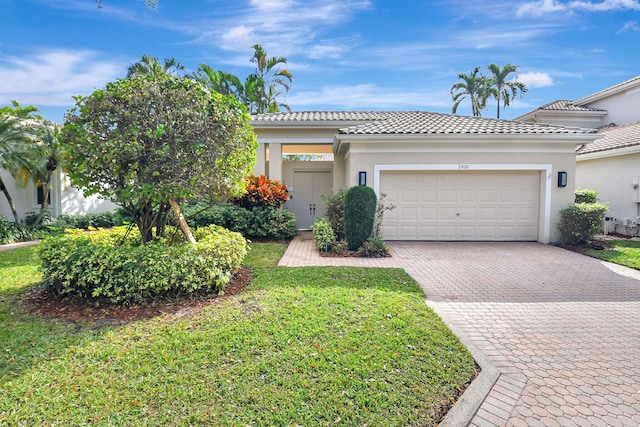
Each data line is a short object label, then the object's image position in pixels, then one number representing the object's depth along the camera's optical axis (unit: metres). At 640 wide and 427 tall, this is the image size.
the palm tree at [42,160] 11.24
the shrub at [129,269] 5.00
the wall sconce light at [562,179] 10.46
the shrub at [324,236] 9.41
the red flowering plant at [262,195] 11.56
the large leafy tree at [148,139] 5.23
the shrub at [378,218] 10.06
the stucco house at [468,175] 10.42
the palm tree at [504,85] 26.83
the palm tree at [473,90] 27.94
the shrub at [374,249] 8.88
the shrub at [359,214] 9.22
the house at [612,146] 12.47
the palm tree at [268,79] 21.23
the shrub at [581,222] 9.91
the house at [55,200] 12.41
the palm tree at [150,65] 19.36
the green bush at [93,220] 13.23
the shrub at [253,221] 11.16
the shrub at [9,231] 10.85
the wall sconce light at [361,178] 10.58
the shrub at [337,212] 10.15
